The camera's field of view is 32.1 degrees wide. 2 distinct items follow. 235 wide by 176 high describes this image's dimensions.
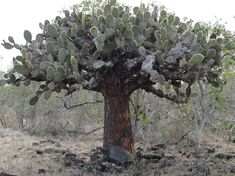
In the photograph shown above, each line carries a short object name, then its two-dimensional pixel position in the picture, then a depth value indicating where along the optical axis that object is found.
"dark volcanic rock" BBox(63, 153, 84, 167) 6.83
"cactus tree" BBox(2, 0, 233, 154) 6.07
